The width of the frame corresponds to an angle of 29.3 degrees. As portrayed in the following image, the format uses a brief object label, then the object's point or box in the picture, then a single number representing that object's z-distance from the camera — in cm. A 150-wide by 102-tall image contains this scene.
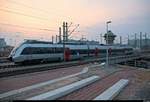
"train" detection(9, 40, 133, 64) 3416
